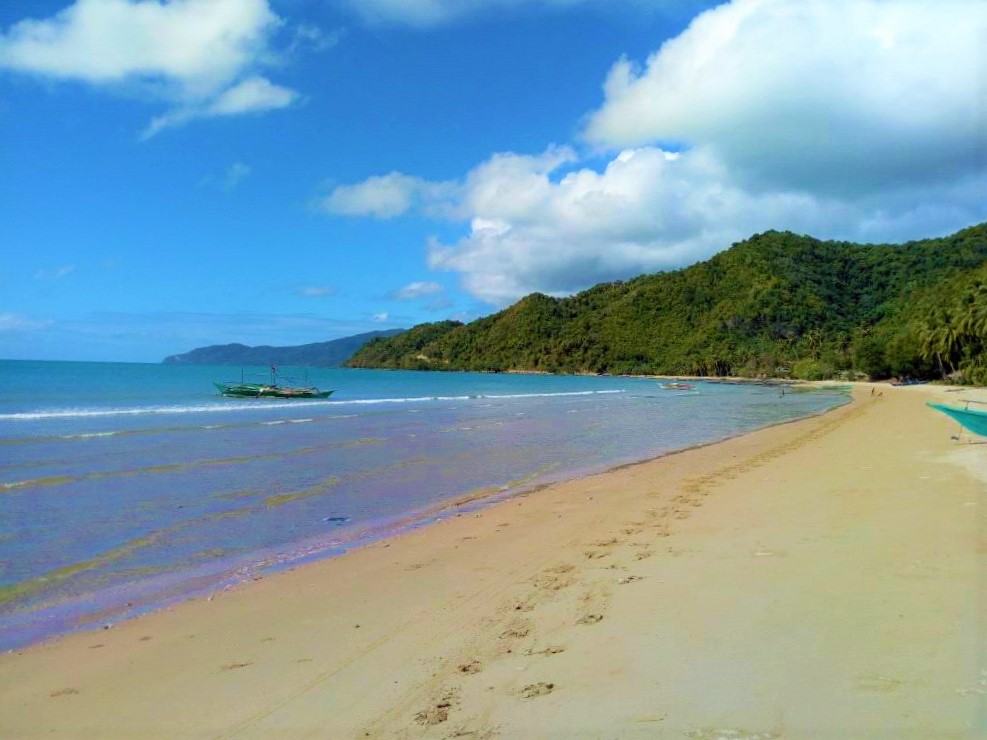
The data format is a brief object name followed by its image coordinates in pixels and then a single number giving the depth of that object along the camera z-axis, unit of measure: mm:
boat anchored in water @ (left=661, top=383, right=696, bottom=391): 87969
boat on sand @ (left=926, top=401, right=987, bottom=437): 16750
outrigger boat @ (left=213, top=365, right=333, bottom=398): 61219
